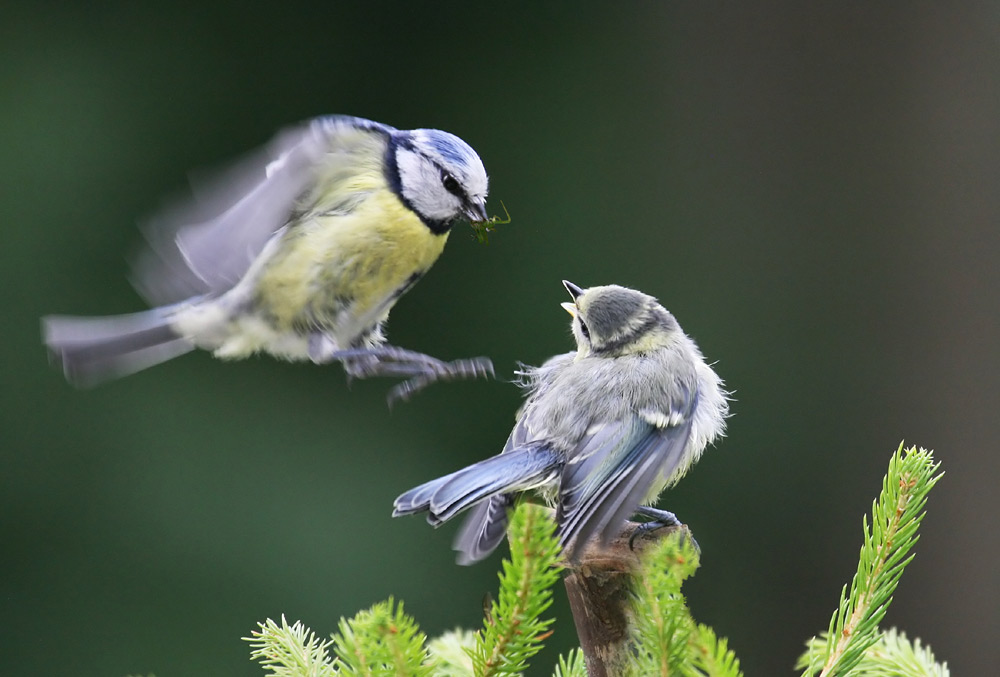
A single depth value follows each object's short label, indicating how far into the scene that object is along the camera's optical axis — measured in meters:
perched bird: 3.17
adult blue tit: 3.19
